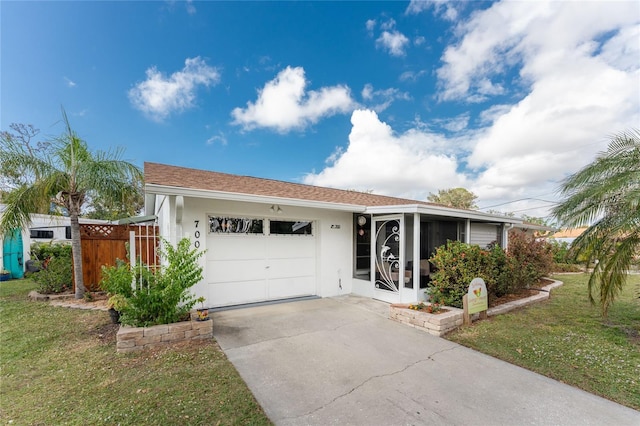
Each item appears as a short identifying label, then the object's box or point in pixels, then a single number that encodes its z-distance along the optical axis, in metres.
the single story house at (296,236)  6.84
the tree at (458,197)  35.22
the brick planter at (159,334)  4.58
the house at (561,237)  22.20
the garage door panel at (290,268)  7.98
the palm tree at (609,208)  5.18
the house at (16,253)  12.12
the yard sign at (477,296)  6.28
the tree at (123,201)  7.68
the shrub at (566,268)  16.53
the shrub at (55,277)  8.30
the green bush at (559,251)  17.44
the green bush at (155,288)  4.93
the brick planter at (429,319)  5.73
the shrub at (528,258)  9.09
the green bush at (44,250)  11.59
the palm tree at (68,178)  7.20
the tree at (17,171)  7.07
